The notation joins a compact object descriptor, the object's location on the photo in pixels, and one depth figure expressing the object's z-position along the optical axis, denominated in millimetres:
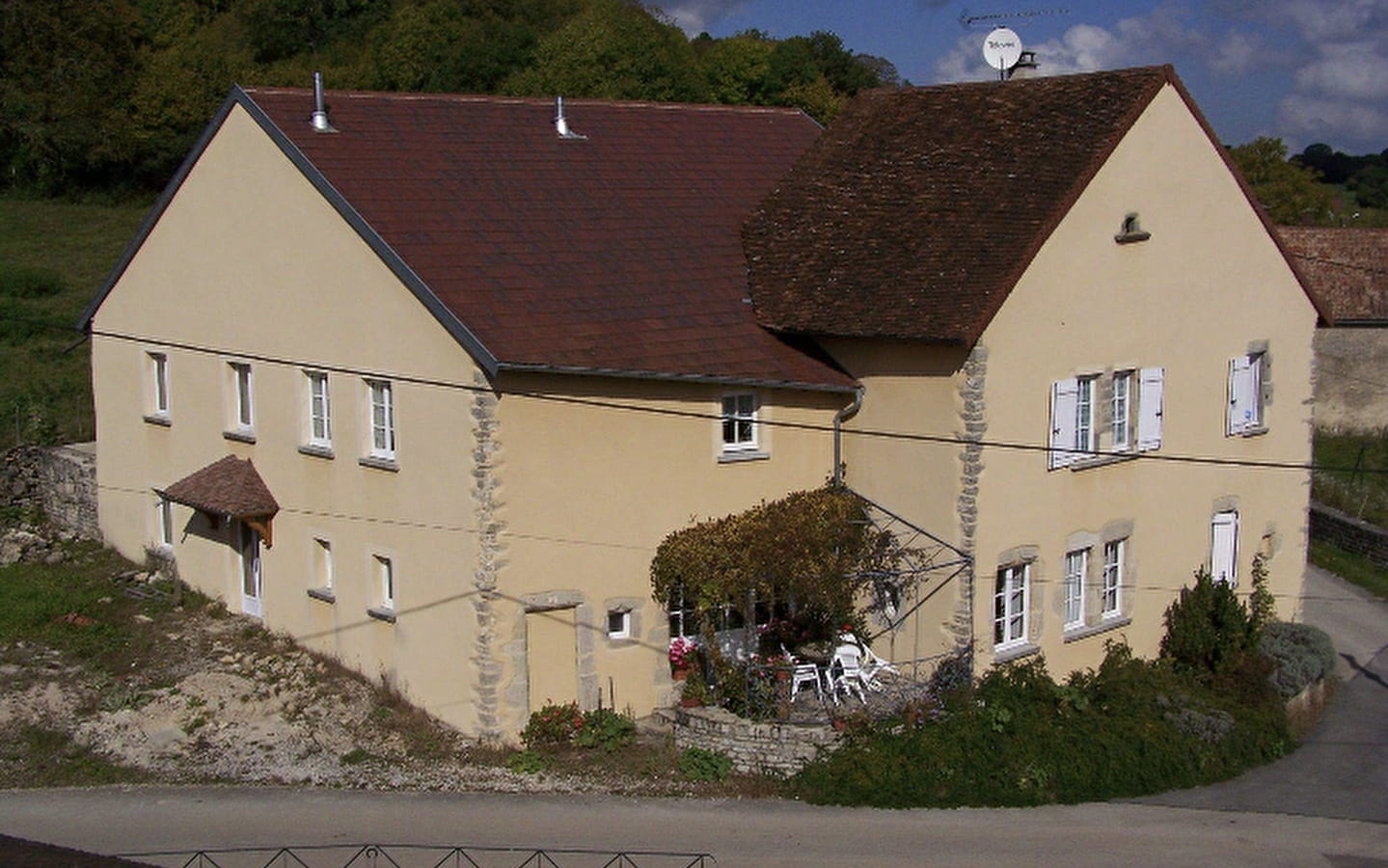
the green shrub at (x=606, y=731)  18703
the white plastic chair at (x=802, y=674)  18906
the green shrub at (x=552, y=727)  18734
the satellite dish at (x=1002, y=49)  24125
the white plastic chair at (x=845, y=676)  19031
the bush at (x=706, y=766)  18109
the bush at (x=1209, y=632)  22031
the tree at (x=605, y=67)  50438
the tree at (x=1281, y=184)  59969
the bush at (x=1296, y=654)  21922
